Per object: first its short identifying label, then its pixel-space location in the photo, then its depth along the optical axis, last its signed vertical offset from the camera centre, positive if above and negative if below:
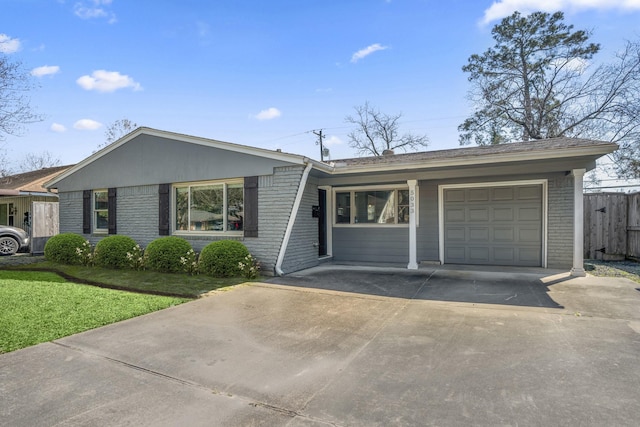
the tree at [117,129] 26.88 +6.59
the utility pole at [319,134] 31.69 +7.25
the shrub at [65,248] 9.78 -0.99
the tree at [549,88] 15.23 +6.22
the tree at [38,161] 30.41 +4.63
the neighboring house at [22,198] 13.65 +0.67
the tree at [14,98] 10.41 +3.50
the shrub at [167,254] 8.11 -0.95
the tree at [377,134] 28.20 +6.59
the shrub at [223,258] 7.39 -0.96
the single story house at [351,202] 7.50 +0.29
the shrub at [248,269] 7.35 -1.18
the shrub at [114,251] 8.90 -0.97
